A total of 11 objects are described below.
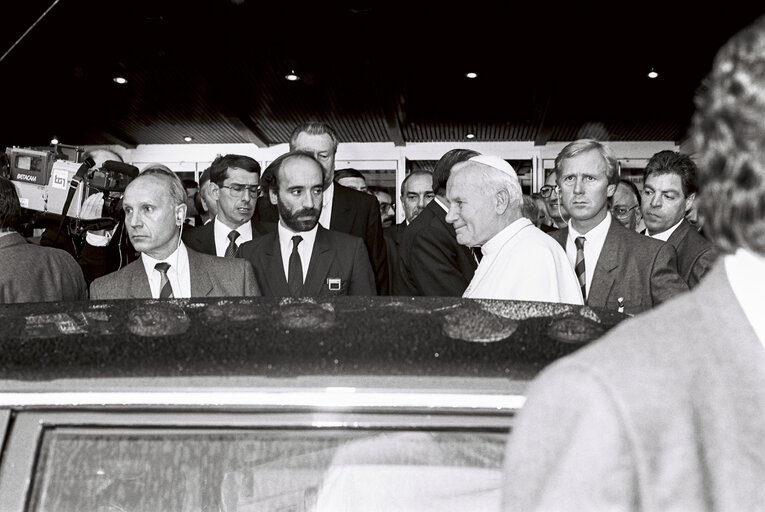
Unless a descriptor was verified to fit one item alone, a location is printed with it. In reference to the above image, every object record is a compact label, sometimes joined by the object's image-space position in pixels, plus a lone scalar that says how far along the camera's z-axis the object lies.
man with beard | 3.57
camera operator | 3.04
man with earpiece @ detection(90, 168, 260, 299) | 3.13
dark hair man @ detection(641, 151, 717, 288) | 4.10
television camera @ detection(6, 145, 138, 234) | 4.09
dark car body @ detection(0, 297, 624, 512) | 1.12
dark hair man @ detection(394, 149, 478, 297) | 3.65
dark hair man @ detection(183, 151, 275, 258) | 4.32
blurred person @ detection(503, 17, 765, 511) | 0.66
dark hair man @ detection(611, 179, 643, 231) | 5.86
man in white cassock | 2.72
